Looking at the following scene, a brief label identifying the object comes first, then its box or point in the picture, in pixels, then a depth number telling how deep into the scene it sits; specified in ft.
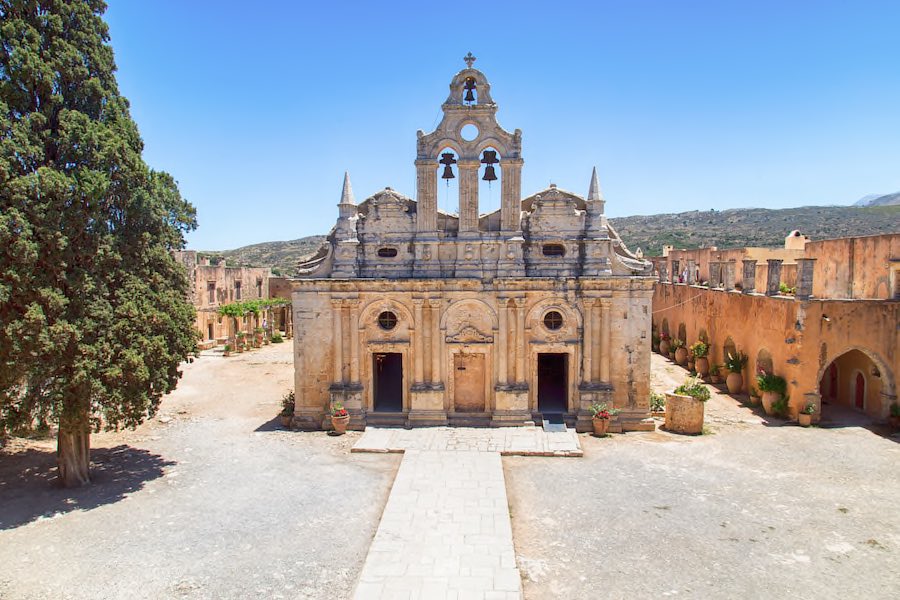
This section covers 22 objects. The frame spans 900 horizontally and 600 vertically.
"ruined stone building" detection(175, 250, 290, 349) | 125.59
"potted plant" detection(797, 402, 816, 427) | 63.31
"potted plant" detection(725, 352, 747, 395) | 78.07
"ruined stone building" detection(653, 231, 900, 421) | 63.21
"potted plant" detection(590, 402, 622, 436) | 60.13
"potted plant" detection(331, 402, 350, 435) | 61.52
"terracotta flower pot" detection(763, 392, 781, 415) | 66.44
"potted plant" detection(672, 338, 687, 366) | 100.37
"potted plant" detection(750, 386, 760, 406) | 71.97
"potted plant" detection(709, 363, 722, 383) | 85.25
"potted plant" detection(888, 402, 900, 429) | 61.26
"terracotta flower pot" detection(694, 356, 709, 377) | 88.48
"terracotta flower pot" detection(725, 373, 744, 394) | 78.23
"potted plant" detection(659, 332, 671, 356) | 109.70
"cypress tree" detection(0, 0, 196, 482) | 40.65
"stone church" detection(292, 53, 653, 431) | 62.34
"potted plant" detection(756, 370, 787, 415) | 66.18
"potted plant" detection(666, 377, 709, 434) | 61.11
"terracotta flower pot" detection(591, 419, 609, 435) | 60.18
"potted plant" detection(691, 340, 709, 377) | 87.86
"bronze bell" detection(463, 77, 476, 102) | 63.93
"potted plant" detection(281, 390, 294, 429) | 65.00
